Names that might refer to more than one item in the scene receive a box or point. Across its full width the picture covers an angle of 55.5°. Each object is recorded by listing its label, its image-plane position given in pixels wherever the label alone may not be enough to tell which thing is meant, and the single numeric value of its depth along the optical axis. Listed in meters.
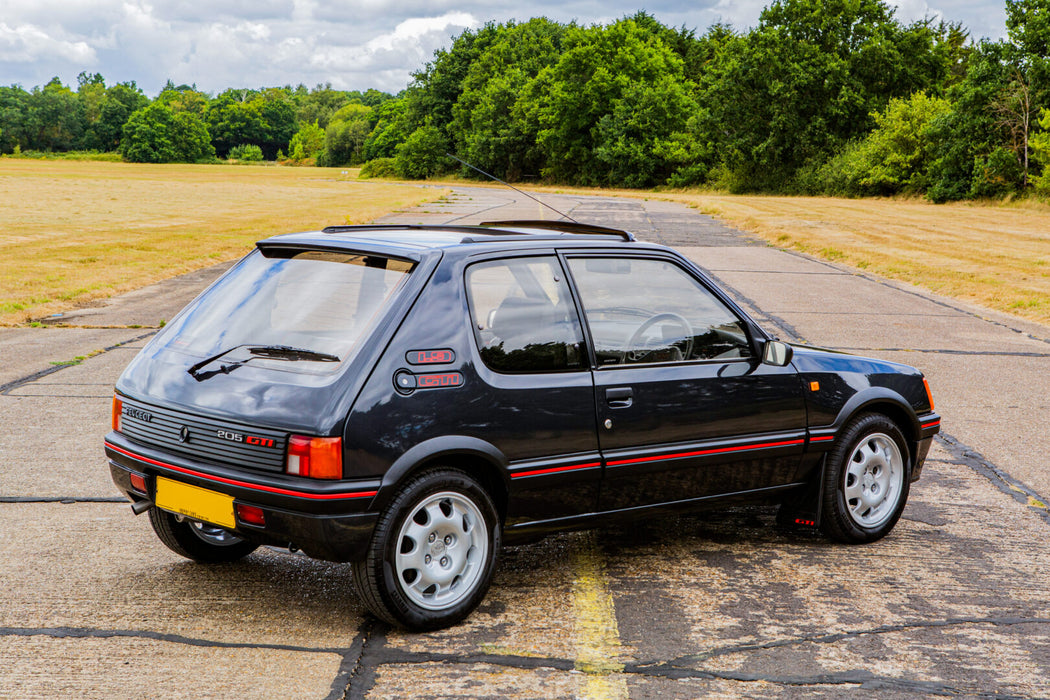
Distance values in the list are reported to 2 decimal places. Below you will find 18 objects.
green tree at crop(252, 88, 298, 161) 189.75
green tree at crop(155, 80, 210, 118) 189.25
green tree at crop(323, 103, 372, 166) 138.38
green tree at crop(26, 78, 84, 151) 159.25
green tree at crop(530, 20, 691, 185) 80.06
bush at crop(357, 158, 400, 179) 105.75
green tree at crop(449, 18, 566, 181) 92.19
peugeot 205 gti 3.52
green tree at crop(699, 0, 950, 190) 64.50
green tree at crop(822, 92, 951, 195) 56.97
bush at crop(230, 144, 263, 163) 177.56
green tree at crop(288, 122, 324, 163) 166.50
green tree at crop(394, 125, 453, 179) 96.54
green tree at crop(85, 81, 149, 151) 163.00
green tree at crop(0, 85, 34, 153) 156.12
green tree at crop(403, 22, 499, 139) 108.69
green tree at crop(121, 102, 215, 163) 147.25
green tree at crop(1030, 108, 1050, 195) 45.83
